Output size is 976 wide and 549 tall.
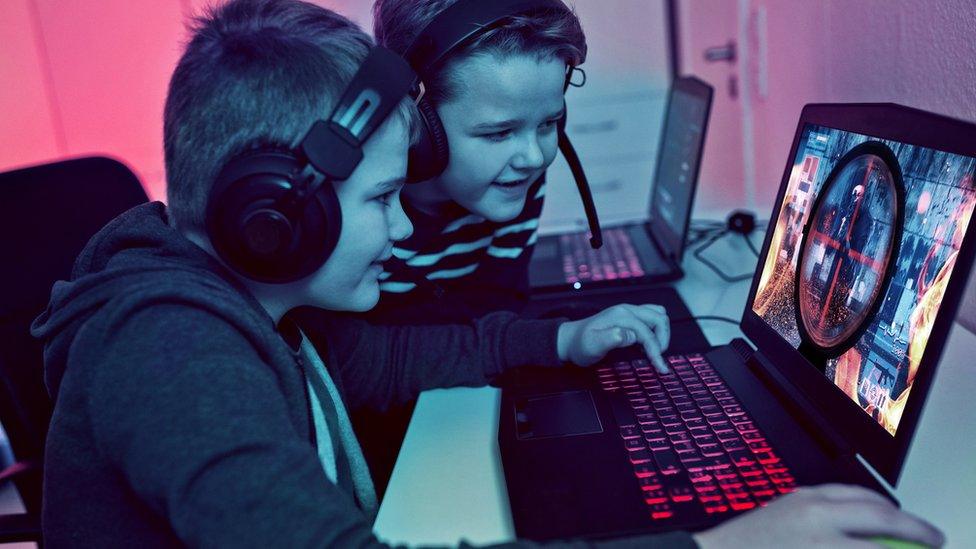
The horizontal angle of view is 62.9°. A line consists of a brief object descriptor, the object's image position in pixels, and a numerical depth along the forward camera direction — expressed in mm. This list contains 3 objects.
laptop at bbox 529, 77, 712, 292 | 1241
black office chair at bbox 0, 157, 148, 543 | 940
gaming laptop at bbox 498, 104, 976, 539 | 571
